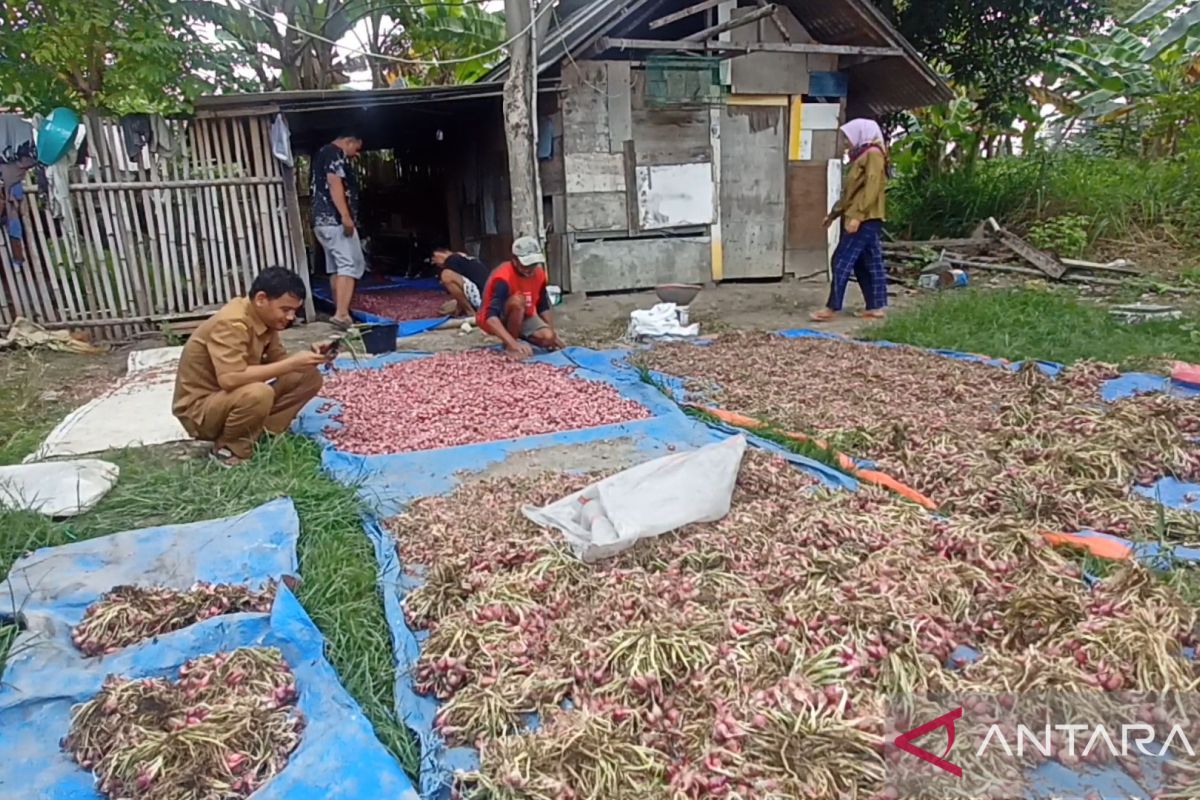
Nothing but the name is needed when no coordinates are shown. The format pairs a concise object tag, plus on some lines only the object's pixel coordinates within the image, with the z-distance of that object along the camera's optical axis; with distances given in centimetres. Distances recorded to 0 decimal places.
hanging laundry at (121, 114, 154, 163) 649
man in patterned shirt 670
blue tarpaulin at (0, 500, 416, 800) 171
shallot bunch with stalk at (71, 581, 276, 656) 221
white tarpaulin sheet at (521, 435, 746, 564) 260
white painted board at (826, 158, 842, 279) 885
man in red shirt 552
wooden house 668
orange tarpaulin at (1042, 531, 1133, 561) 255
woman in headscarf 669
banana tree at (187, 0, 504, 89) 1014
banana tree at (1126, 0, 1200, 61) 917
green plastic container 621
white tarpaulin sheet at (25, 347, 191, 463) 395
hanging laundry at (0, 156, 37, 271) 622
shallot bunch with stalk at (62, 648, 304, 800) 172
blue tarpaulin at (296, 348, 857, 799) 216
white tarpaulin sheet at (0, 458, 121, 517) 302
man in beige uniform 346
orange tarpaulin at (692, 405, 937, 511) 309
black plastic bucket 555
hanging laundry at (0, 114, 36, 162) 618
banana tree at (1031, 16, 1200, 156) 1014
